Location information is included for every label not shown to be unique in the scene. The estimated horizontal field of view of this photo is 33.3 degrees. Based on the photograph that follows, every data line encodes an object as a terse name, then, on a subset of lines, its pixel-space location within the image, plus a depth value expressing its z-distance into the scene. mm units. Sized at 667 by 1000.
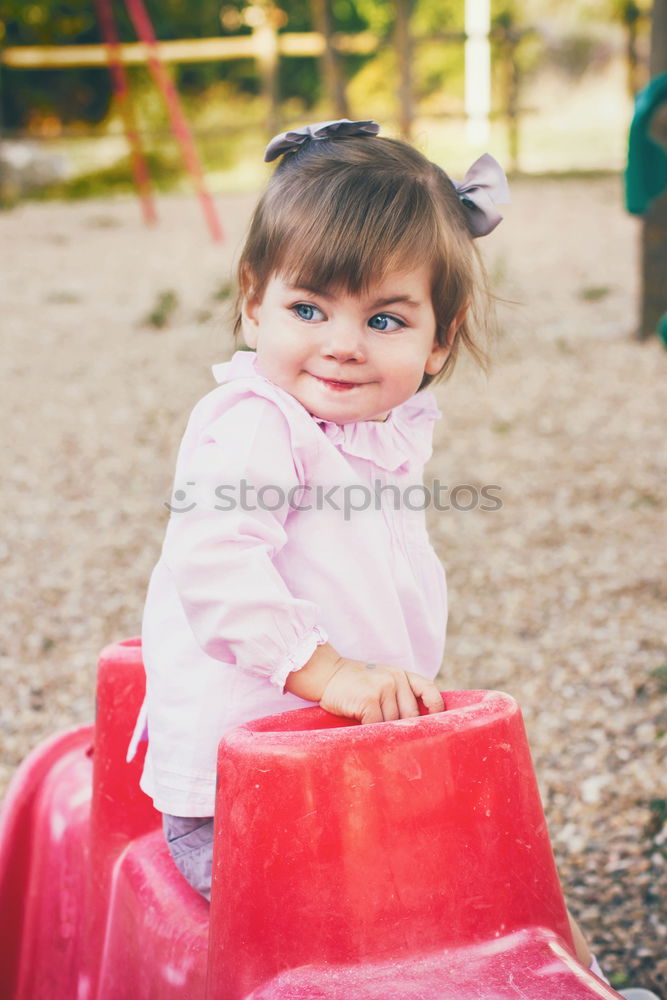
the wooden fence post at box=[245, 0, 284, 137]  11156
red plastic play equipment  1018
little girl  1104
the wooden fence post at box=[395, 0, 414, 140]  10469
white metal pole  12445
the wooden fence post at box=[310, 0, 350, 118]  10505
